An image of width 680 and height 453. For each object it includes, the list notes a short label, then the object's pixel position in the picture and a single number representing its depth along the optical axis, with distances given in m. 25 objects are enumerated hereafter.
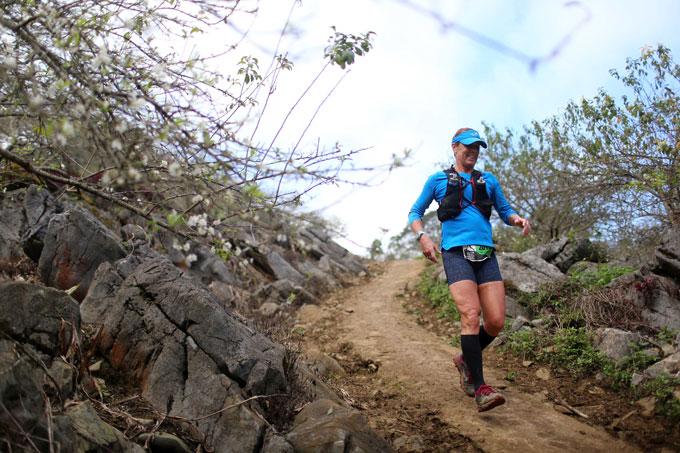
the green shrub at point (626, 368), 5.71
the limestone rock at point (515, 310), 8.55
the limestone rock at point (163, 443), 3.77
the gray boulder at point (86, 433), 3.19
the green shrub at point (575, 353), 6.23
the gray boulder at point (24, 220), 6.95
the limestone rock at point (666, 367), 5.30
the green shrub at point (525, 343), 7.08
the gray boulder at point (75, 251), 6.48
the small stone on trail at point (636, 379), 5.48
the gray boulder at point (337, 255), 18.33
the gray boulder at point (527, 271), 9.08
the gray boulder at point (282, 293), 11.95
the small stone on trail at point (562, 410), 5.45
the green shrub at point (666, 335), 6.21
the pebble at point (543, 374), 6.44
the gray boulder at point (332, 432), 3.70
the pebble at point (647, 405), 4.97
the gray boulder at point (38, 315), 3.89
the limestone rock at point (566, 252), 10.58
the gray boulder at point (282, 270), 13.95
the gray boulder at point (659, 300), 6.72
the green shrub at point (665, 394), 4.69
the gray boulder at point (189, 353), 4.15
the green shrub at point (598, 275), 8.33
